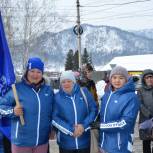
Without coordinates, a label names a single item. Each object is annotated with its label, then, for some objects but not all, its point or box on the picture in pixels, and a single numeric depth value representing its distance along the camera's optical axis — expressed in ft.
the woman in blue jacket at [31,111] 16.87
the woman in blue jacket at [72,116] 17.13
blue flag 18.22
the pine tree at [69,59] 211.18
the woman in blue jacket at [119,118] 16.31
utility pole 81.84
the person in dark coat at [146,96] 23.04
